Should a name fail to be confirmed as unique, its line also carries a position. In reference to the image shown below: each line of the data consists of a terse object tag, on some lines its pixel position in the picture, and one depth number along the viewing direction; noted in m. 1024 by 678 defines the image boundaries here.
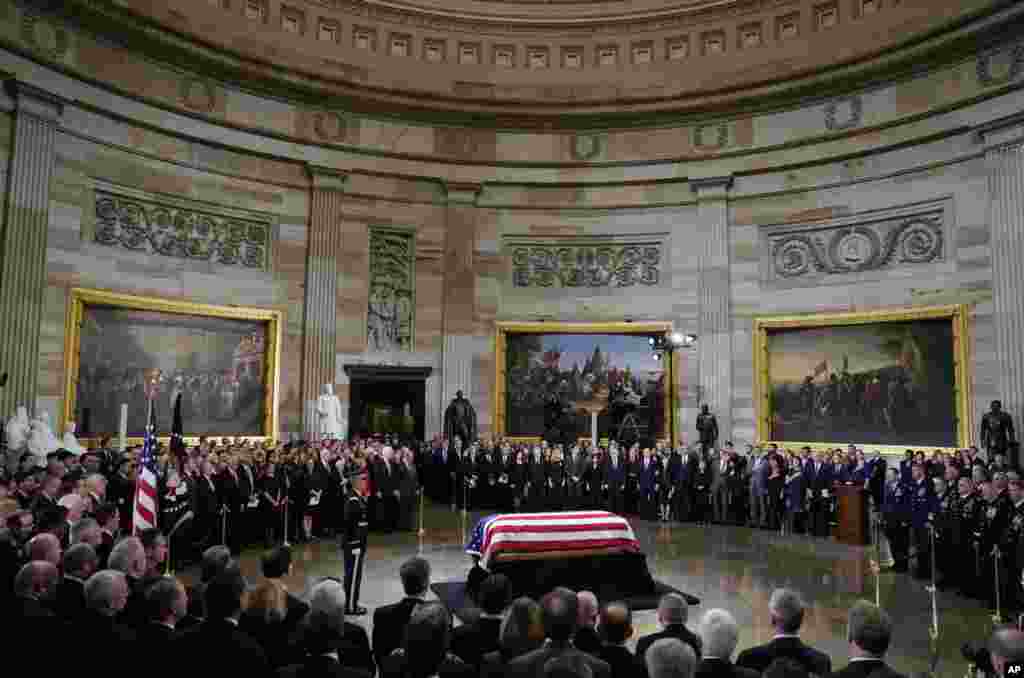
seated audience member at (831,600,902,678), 3.64
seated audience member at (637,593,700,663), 4.38
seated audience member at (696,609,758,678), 3.70
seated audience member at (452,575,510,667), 4.56
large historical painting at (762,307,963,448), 18.08
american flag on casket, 9.04
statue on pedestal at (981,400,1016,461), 15.59
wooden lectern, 14.39
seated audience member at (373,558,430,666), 4.91
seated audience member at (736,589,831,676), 4.23
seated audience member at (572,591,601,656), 4.39
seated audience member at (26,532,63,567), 4.92
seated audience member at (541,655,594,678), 2.74
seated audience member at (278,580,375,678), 3.57
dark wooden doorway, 22.03
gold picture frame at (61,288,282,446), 17.17
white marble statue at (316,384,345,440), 19.98
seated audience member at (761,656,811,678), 3.30
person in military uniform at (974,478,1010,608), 9.56
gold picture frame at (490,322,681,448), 22.11
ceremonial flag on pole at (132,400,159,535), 8.28
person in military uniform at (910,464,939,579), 11.50
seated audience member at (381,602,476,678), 3.44
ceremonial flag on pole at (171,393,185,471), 11.91
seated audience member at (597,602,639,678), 4.14
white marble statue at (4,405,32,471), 14.37
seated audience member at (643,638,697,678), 2.99
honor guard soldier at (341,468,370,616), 8.61
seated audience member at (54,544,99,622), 4.59
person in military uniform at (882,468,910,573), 12.16
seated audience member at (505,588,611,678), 3.71
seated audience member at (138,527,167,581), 5.88
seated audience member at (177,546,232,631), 5.06
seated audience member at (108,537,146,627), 4.98
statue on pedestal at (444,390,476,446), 20.92
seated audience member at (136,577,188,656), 3.90
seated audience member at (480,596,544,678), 4.09
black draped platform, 9.10
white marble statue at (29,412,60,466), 14.36
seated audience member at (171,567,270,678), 3.70
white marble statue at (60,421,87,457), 15.16
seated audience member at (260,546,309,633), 5.01
